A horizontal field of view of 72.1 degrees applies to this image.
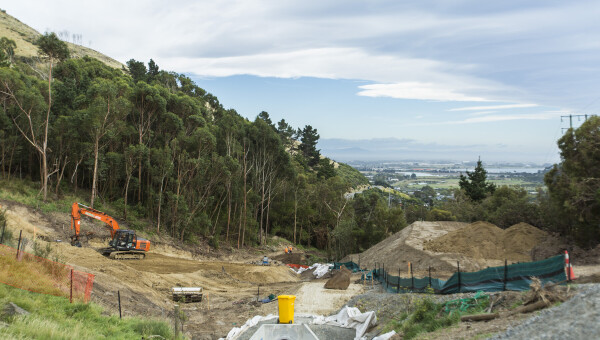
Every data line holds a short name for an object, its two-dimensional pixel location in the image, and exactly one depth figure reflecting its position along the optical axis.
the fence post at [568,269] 10.96
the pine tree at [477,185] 60.16
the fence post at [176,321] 12.32
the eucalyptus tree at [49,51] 34.60
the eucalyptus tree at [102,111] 35.44
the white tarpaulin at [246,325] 15.03
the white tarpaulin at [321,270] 34.36
